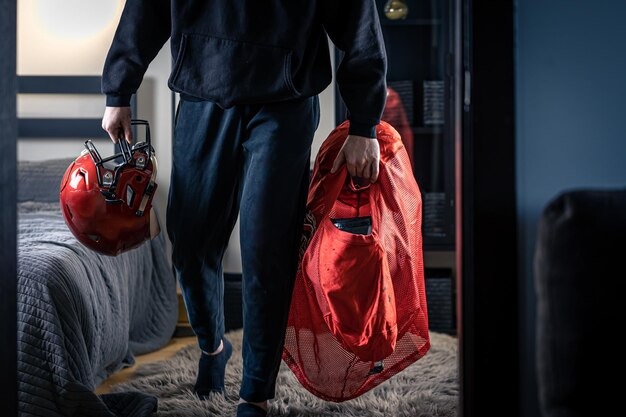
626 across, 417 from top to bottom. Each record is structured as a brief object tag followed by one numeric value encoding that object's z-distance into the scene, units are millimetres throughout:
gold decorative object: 3383
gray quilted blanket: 1574
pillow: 2973
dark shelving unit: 3293
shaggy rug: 1819
